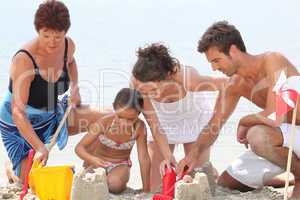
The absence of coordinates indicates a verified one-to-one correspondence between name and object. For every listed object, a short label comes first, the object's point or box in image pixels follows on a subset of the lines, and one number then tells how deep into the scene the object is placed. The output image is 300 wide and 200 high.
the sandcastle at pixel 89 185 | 5.48
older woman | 6.53
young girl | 6.58
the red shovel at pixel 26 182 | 6.02
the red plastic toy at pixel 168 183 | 5.81
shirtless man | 6.18
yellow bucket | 5.65
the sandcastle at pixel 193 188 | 5.39
